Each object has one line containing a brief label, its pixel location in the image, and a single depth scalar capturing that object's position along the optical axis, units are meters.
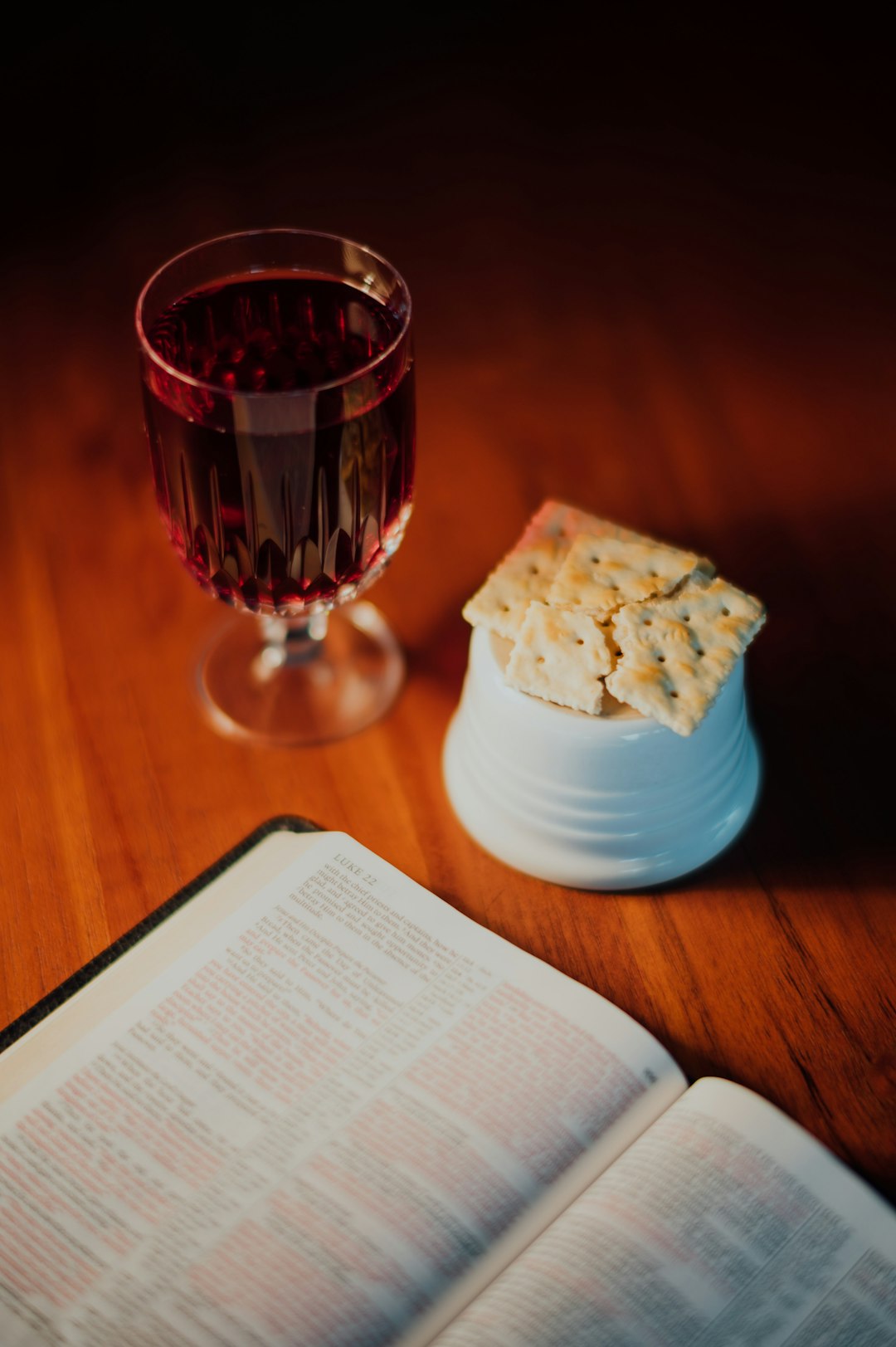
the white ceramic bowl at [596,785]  0.74
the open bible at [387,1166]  0.61
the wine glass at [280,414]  0.72
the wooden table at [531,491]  0.77
